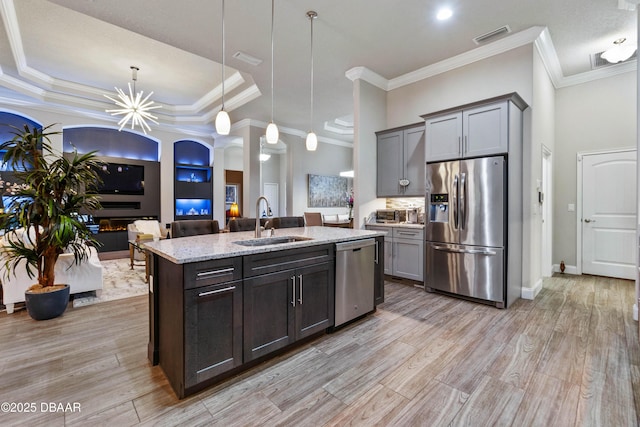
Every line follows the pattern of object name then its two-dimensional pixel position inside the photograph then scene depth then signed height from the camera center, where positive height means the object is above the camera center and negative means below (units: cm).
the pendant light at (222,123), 282 +88
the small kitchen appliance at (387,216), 472 -6
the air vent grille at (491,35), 353 +223
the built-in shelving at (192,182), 788 +86
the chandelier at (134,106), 512 +196
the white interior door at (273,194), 1060 +68
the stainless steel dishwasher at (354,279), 277 -67
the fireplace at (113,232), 665 -45
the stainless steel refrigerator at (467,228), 344 -21
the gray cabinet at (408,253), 420 -61
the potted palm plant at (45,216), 294 -3
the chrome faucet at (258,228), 283 -15
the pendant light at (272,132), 321 +89
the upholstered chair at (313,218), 699 -13
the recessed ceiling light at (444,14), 319 +222
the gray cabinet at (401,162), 451 +81
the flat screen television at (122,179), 677 +82
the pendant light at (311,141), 360 +90
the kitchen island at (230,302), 182 -65
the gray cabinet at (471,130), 345 +105
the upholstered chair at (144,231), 567 -39
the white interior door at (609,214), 446 -5
